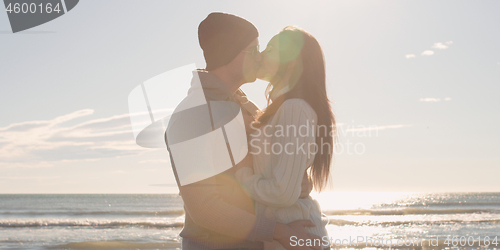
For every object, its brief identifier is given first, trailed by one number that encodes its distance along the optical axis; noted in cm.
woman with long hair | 204
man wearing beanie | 186
